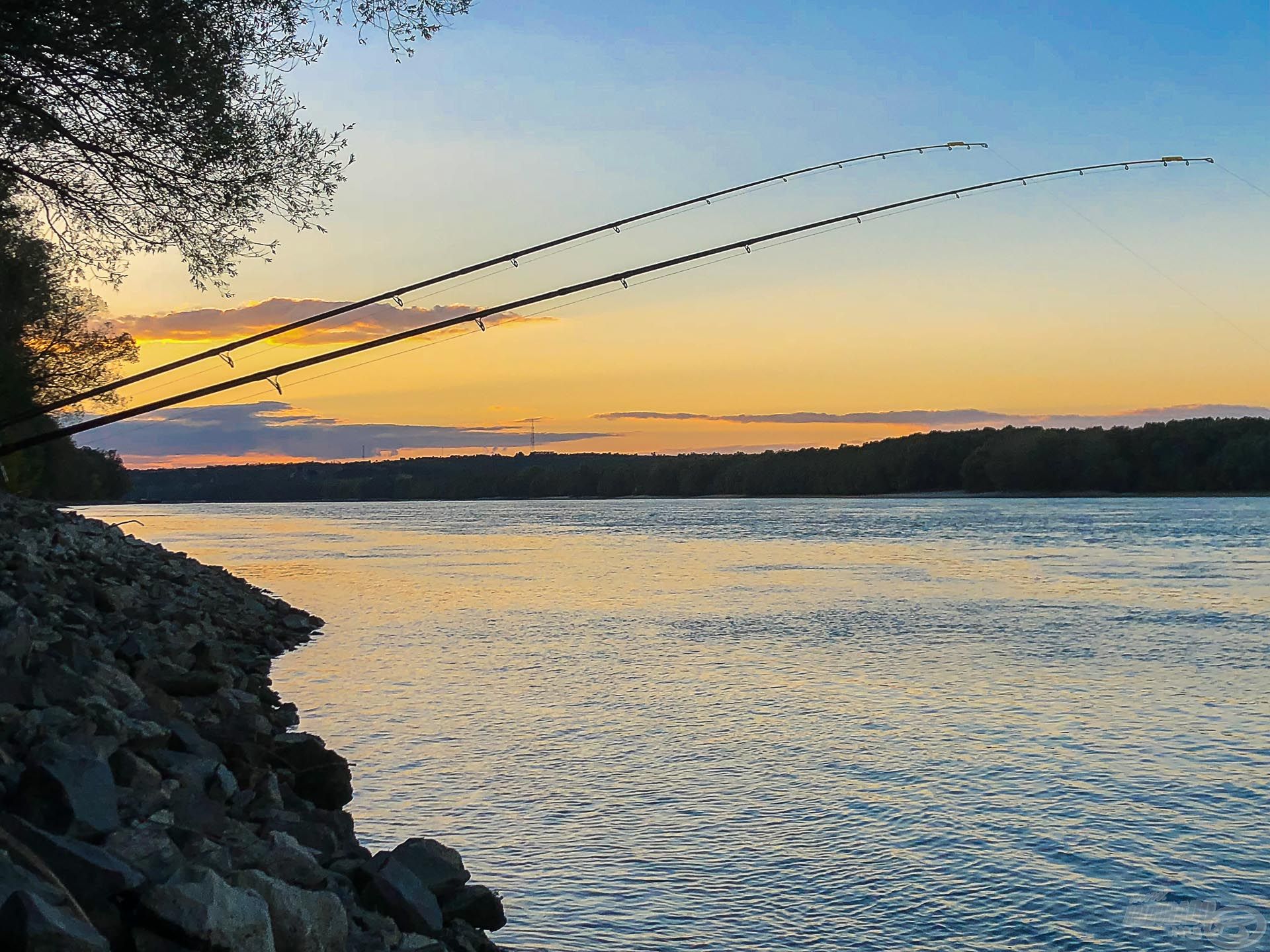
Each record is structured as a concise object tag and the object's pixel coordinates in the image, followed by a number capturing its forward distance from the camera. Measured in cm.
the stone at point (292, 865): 631
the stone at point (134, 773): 659
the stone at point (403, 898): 649
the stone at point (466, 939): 670
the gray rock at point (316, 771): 942
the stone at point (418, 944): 616
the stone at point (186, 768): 729
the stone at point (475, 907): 717
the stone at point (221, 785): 747
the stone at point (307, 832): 749
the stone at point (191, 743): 817
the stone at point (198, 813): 655
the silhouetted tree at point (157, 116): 1066
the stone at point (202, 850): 560
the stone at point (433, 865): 724
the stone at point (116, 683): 861
